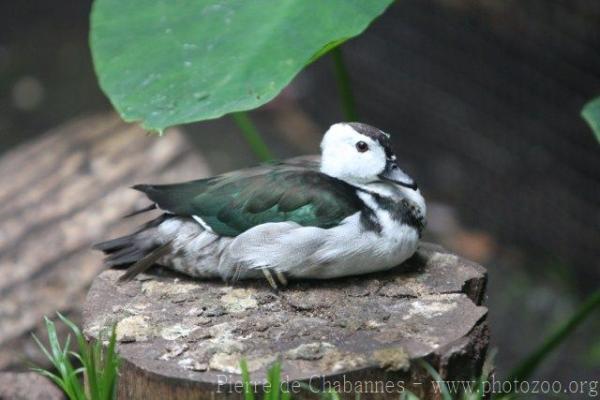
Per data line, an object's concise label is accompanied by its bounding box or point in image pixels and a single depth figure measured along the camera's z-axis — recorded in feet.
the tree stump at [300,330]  15.23
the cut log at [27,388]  20.24
